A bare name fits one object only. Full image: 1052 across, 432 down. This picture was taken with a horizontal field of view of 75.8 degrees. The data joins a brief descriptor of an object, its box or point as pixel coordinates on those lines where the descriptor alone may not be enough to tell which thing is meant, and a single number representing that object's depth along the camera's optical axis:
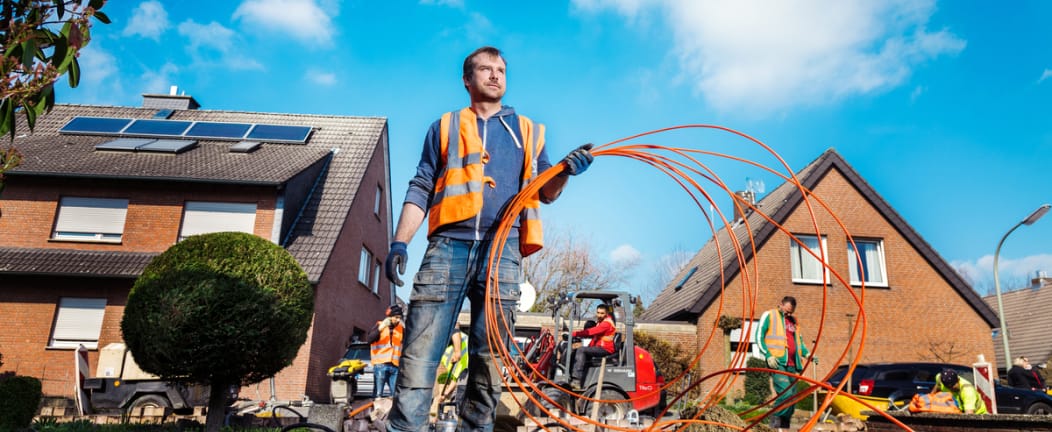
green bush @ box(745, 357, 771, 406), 17.18
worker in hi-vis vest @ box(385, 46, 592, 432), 3.12
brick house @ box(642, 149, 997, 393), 19.61
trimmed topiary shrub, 7.66
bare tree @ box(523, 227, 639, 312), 35.62
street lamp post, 17.06
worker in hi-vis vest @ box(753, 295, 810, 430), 8.24
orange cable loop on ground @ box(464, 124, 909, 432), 3.11
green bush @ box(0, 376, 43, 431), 7.22
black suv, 13.91
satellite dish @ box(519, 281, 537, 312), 16.89
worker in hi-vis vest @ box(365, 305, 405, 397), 11.23
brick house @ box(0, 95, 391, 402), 16.16
